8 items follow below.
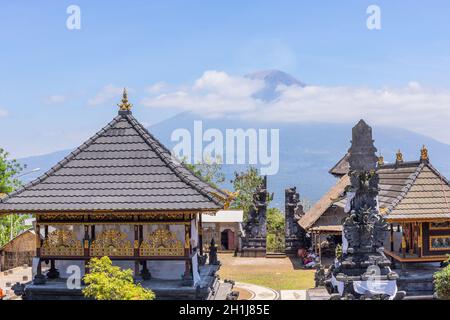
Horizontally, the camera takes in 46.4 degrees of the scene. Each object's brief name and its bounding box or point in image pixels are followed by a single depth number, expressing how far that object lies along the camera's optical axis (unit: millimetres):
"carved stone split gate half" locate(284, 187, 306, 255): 36625
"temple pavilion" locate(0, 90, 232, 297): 17297
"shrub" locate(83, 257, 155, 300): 13376
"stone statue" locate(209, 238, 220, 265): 22438
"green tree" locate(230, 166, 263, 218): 52688
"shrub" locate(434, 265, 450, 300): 16047
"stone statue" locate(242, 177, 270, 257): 36031
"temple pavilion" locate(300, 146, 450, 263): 20766
